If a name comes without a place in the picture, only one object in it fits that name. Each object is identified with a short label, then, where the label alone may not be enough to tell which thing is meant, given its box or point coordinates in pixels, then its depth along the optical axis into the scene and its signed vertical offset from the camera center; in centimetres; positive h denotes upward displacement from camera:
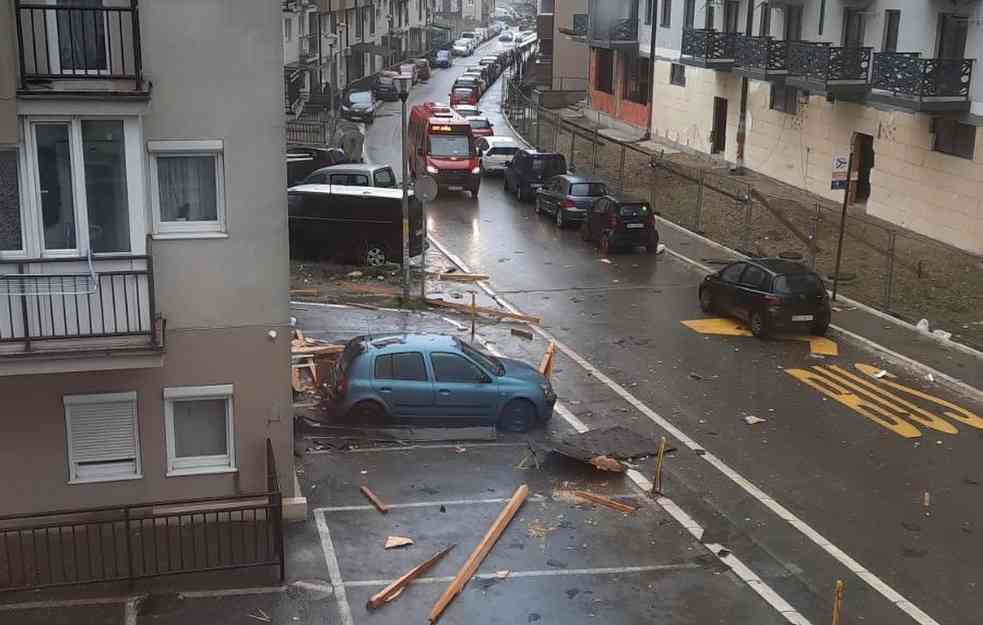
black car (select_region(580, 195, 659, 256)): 2878 -487
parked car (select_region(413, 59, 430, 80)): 8046 -258
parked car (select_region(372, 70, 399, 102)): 6725 -334
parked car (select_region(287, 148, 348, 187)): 3381 -402
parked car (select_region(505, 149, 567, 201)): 3647 -440
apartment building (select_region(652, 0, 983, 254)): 2872 -169
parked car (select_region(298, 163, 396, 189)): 2911 -377
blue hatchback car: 1577 -506
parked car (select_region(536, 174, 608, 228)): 3180 -463
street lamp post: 2269 -393
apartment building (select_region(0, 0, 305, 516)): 1079 -230
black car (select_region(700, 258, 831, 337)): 2116 -495
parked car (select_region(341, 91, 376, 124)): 5581 -379
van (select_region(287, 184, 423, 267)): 2584 -446
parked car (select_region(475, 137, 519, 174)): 4159 -451
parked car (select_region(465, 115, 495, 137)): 4740 -398
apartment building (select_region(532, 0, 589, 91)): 6556 -79
